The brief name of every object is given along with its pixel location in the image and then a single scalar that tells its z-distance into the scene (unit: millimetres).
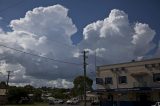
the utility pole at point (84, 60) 28125
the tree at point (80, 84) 53468
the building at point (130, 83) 25809
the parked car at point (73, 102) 44985
